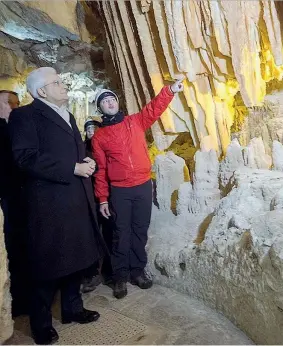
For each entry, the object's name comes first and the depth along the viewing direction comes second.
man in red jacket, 2.94
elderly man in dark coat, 2.18
